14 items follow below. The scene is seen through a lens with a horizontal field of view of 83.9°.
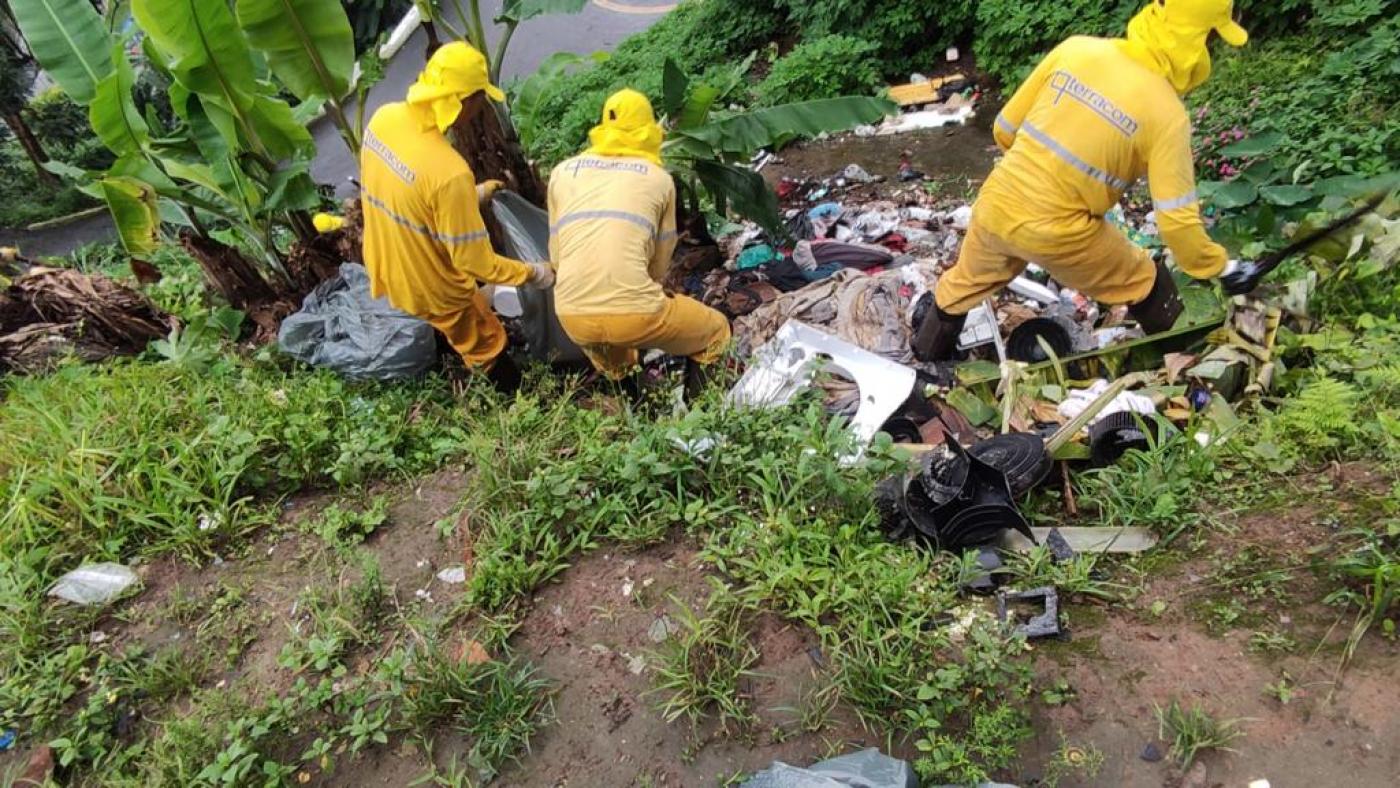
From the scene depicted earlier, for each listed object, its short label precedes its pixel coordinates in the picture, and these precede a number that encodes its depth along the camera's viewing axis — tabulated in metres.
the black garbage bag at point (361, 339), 3.76
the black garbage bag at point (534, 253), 4.05
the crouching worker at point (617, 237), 3.40
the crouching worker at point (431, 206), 3.25
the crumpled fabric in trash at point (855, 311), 4.19
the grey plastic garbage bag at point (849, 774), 1.74
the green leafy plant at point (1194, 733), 1.82
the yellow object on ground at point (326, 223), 4.47
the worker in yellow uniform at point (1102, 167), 2.91
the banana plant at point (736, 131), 4.39
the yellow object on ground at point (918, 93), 7.23
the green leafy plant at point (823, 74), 7.21
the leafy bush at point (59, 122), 10.76
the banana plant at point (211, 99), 3.62
